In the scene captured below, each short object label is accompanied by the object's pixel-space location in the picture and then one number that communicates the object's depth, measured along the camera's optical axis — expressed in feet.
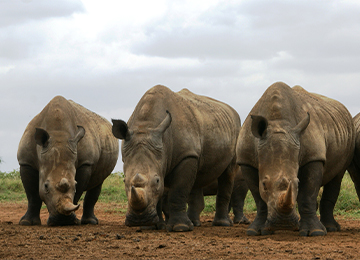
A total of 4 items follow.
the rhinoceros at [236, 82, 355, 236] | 49.55
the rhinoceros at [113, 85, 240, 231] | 52.70
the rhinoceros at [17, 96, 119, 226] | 62.13
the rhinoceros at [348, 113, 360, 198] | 65.51
